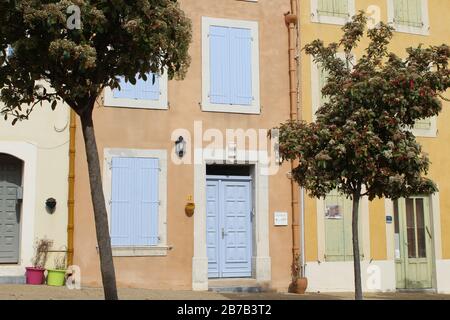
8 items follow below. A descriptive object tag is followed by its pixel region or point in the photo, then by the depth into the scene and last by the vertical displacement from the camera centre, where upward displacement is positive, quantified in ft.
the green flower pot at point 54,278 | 34.65 -1.87
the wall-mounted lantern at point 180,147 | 37.60 +5.96
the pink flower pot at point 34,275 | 34.37 -1.69
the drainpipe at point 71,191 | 35.29 +3.09
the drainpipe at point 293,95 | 39.55 +9.79
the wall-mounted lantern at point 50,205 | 35.37 +2.27
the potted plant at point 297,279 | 38.14 -2.21
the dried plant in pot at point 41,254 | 34.76 -0.53
